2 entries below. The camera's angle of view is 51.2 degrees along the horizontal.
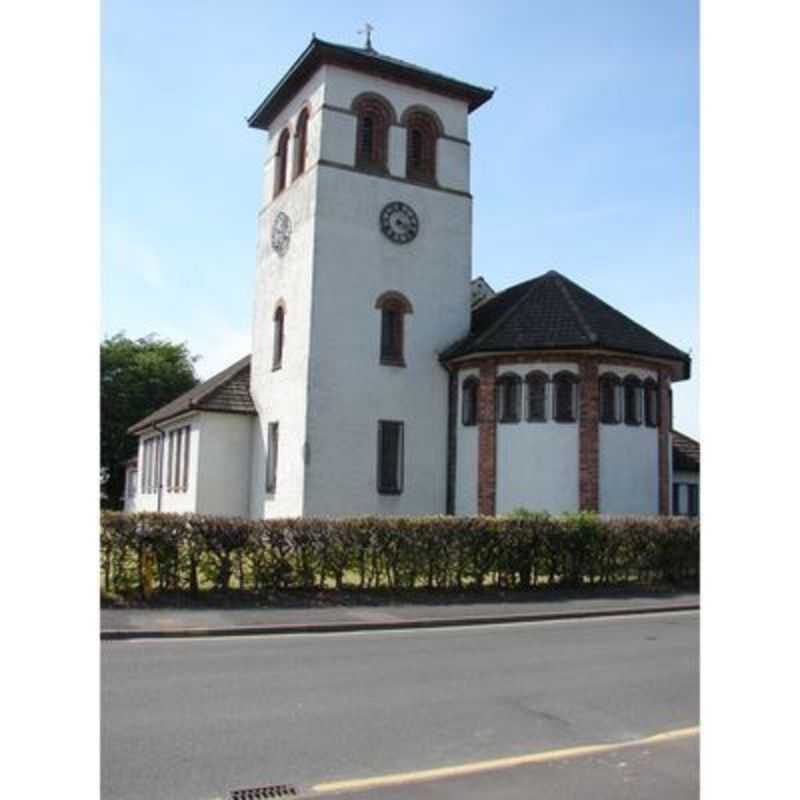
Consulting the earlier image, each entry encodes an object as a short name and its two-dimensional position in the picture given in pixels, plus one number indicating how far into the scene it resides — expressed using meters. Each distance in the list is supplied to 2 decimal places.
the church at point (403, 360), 22.38
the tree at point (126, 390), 55.59
